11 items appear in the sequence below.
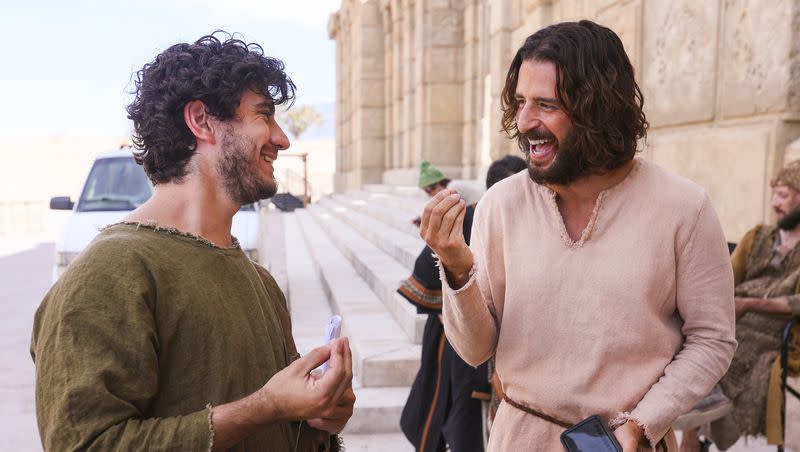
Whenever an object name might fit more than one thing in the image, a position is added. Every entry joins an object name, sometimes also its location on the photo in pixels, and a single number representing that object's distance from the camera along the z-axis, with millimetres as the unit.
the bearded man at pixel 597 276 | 1668
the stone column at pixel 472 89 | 12602
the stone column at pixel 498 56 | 7441
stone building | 3410
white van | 5934
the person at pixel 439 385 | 3111
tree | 62688
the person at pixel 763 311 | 3256
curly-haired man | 1185
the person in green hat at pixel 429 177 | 4082
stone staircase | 4348
